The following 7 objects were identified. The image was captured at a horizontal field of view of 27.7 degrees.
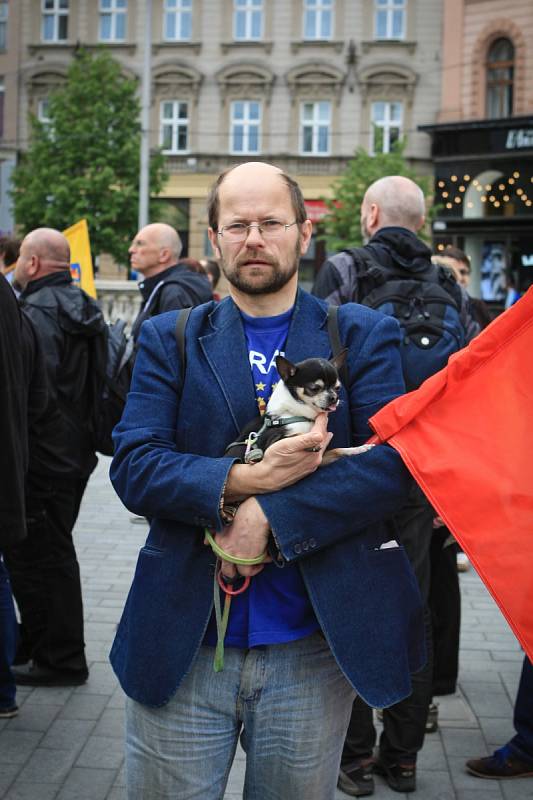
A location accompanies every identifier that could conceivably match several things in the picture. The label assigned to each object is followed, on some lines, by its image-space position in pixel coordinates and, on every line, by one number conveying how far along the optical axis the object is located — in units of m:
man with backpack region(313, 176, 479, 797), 4.18
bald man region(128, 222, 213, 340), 7.19
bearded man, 2.51
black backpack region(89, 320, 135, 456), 5.58
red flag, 2.60
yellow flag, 10.80
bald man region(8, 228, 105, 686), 5.42
